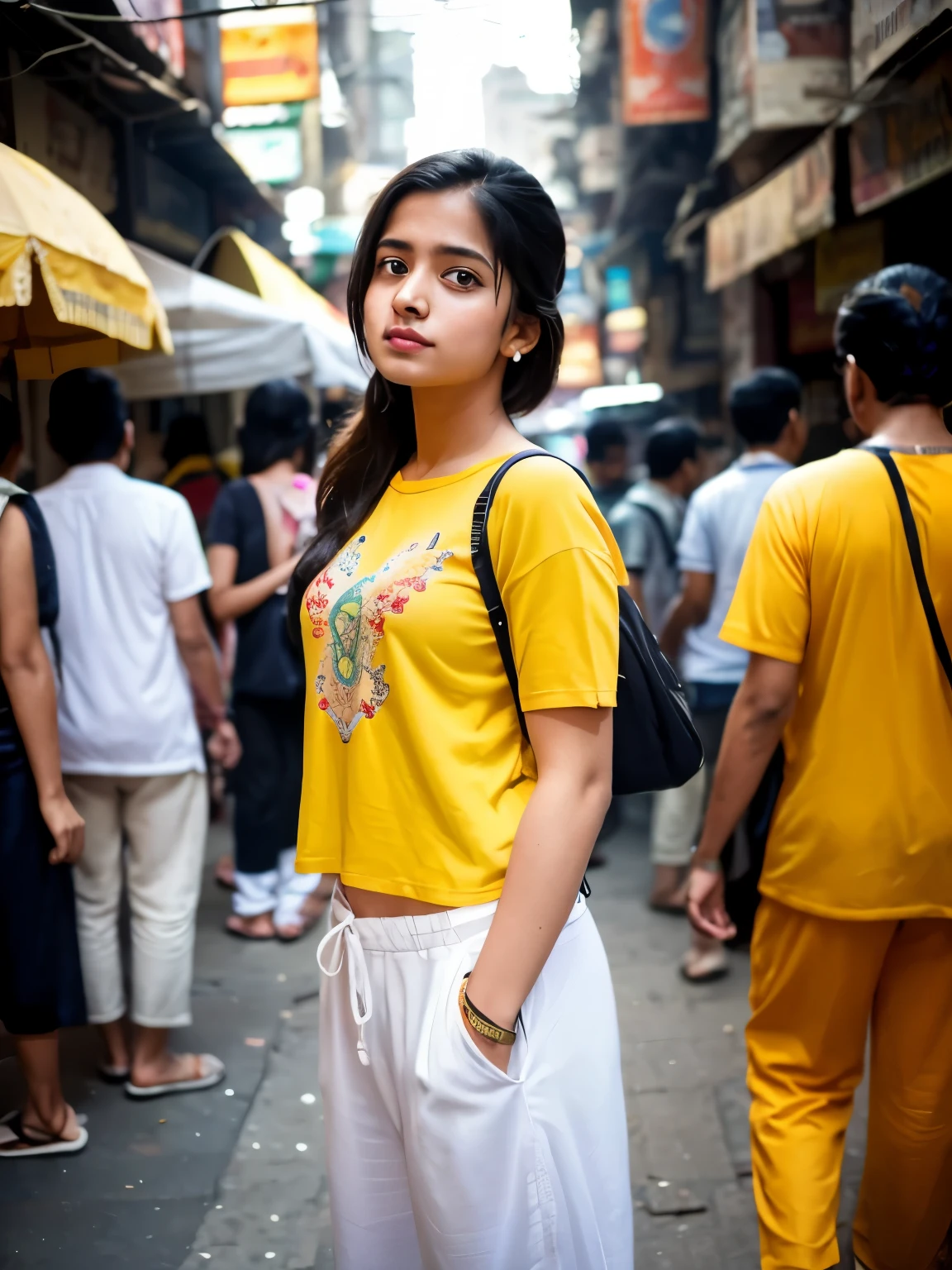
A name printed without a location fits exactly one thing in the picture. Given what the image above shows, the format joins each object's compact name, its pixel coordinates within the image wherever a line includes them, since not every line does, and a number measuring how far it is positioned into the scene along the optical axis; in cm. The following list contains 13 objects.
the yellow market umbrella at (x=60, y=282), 239
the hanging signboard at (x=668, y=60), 911
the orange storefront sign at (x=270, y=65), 996
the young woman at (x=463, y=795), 164
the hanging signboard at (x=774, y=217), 595
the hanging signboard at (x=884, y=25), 246
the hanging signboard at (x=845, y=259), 602
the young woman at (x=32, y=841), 296
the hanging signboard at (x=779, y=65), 461
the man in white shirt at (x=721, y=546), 456
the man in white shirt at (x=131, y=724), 369
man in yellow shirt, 247
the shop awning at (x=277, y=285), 750
